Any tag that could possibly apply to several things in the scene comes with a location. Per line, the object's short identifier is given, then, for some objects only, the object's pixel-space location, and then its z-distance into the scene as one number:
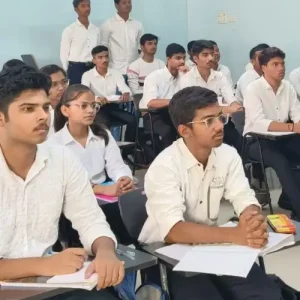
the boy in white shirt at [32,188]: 1.72
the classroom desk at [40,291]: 1.47
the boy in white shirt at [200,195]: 1.92
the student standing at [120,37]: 7.42
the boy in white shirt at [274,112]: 4.03
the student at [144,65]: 6.98
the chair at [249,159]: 4.10
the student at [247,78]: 5.84
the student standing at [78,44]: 6.93
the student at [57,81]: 3.73
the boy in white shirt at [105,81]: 6.22
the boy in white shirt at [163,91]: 5.46
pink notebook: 2.55
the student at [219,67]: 6.52
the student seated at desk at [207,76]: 5.44
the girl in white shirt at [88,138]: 3.11
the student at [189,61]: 6.84
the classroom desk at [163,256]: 1.72
